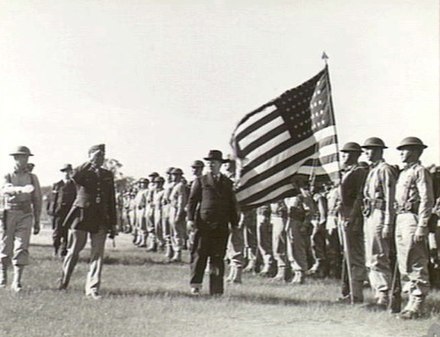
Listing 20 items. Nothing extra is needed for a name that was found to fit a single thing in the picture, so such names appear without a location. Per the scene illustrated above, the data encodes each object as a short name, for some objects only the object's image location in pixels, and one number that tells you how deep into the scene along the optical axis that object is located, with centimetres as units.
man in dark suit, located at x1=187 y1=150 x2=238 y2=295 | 752
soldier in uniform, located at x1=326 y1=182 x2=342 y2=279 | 996
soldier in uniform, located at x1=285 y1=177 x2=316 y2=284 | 896
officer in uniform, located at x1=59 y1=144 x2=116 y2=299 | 718
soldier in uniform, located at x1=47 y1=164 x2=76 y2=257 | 1130
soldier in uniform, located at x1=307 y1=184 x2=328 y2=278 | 1013
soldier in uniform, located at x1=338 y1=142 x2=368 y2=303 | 701
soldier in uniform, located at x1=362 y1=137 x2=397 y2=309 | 651
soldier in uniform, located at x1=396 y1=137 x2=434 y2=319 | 600
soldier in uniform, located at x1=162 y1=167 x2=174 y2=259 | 1266
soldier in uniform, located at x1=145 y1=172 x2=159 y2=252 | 1459
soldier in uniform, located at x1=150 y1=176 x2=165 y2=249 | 1384
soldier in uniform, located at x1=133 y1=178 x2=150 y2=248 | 1586
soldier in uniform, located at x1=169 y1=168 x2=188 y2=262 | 1191
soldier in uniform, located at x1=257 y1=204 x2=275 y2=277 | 1008
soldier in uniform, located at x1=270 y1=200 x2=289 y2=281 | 927
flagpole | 688
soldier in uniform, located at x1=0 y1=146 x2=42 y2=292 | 733
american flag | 694
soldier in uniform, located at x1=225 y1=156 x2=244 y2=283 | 880
